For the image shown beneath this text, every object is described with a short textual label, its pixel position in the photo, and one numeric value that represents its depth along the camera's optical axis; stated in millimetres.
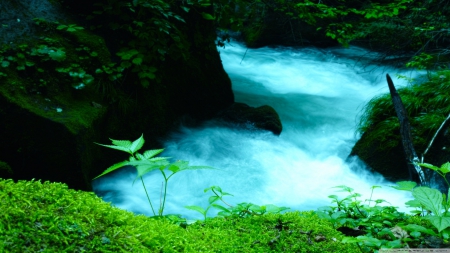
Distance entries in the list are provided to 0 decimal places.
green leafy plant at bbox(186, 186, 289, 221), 2041
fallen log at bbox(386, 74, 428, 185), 3963
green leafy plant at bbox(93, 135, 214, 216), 1529
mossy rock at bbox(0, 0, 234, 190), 3996
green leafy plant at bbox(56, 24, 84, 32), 4733
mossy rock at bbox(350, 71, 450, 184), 5125
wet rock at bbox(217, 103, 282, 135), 7156
